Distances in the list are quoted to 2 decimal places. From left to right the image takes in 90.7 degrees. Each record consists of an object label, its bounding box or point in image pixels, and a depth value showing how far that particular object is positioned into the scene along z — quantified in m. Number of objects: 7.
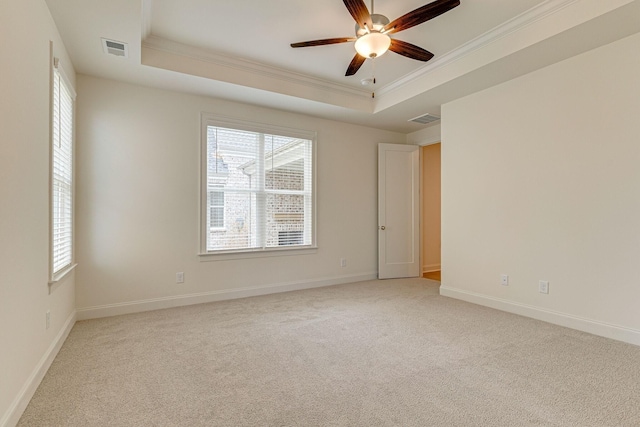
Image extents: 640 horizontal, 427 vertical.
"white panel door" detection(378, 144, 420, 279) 5.50
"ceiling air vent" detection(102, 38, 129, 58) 2.85
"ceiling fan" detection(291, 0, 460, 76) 2.22
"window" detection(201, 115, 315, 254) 4.18
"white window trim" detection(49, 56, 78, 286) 2.40
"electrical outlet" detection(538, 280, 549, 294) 3.32
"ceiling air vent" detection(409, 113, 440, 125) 4.95
